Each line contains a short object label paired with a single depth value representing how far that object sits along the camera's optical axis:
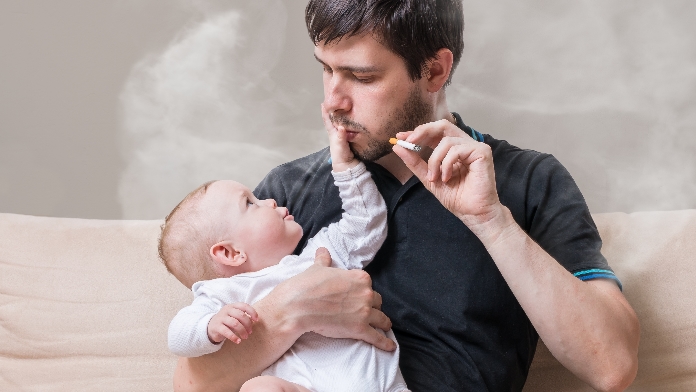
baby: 1.40
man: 1.36
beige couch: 1.83
